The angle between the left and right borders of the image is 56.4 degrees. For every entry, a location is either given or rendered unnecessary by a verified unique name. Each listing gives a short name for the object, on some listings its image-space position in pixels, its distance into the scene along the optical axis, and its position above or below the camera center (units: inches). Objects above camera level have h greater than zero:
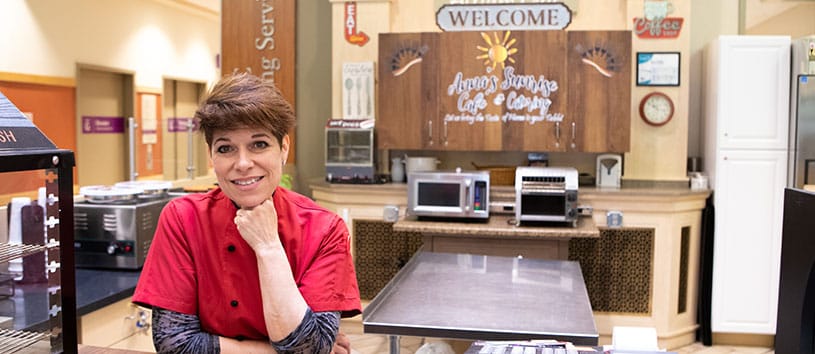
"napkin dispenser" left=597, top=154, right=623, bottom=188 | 212.2 -6.7
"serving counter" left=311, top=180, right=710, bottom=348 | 199.2 -27.2
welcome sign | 220.8 +37.5
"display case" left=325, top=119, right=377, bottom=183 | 218.4 -2.4
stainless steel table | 98.7 -23.3
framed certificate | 216.4 +22.4
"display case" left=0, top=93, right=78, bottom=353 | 61.1 -7.6
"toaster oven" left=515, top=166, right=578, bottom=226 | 187.0 -12.7
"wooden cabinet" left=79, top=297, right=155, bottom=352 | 112.1 -29.3
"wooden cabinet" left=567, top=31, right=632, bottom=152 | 203.5 +15.6
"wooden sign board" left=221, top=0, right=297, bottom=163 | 242.1 +33.7
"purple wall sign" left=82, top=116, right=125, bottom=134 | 320.5 +6.7
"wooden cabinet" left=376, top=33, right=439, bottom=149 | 212.1 +15.6
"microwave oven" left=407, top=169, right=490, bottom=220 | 193.2 -12.8
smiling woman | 57.9 -9.2
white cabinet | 199.0 -7.1
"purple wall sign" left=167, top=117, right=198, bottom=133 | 266.8 +5.6
